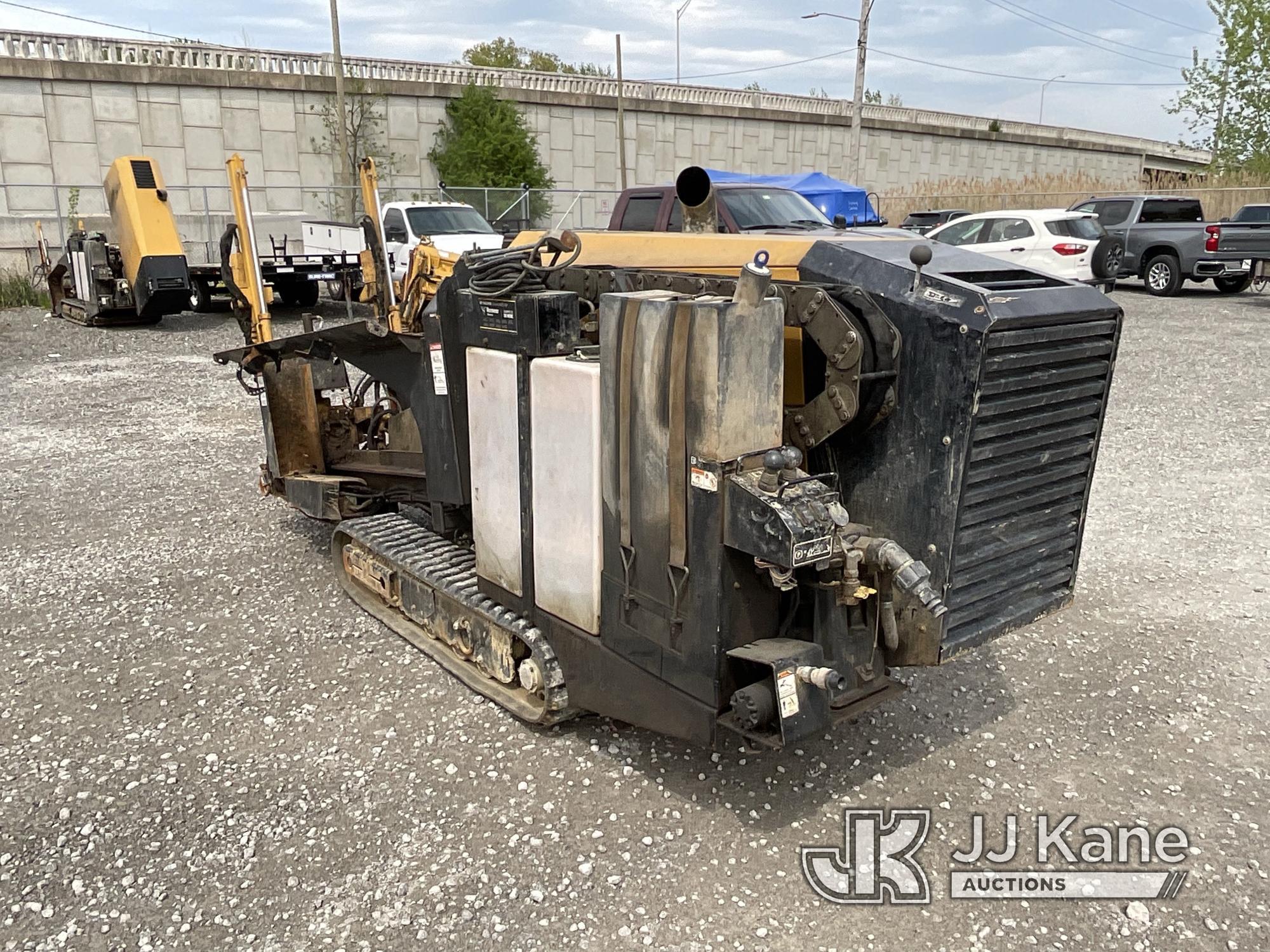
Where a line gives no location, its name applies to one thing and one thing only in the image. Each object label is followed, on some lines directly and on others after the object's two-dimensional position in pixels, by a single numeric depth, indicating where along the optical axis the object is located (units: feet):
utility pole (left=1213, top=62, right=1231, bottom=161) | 106.42
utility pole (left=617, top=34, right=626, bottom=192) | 100.73
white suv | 52.49
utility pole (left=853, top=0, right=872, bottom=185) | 79.46
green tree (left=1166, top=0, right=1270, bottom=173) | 102.01
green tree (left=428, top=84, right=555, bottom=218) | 90.53
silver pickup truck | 56.34
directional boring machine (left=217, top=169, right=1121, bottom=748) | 10.30
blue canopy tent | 56.13
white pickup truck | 51.31
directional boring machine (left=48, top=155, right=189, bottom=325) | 45.42
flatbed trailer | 50.65
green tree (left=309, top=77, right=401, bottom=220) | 83.05
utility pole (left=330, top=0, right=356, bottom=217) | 74.38
